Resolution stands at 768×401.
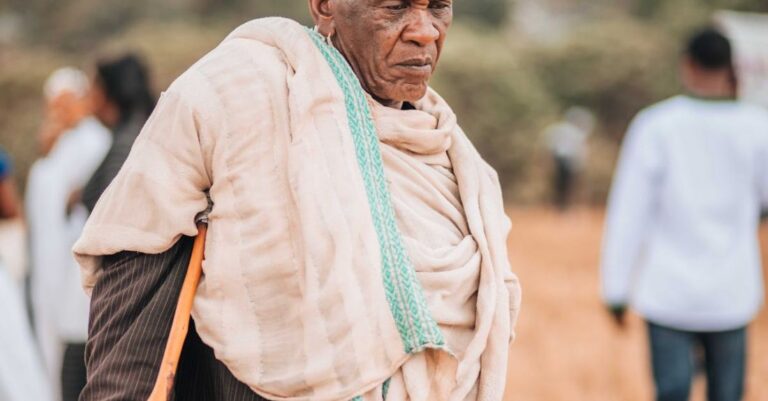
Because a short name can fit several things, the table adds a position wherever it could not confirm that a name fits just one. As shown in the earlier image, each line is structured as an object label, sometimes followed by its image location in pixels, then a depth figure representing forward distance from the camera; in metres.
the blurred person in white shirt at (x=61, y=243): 8.56
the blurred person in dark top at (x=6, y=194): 7.41
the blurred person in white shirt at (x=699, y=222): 8.39
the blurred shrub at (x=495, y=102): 39.43
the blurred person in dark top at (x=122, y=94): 8.41
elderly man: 3.55
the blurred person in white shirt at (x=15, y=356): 5.70
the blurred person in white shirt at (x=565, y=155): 39.91
